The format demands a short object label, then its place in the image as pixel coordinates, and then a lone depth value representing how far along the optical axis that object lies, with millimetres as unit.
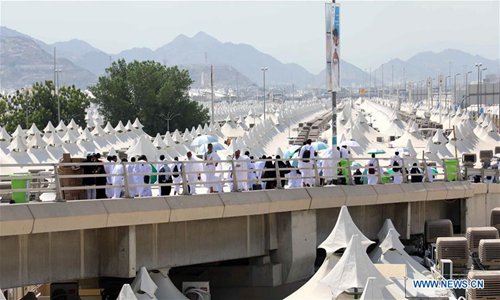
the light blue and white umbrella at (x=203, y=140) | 46469
